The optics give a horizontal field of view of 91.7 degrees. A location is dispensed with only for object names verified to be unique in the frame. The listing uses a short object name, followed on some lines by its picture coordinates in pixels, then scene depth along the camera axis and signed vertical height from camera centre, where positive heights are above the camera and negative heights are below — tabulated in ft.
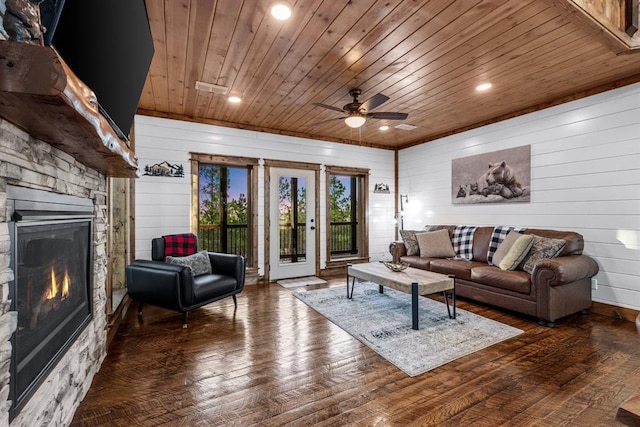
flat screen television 4.31 +2.89
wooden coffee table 10.30 -2.38
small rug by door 16.75 -3.75
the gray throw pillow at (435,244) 16.12 -1.63
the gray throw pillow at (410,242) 16.97 -1.58
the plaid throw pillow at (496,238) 14.24 -1.17
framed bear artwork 14.52 +1.84
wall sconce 21.27 +0.59
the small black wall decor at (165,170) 14.72 +2.21
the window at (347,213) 20.44 +0.07
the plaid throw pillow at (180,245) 13.12 -1.26
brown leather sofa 10.45 -2.62
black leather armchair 10.27 -2.45
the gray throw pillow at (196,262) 11.62 -1.79
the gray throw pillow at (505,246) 13.05 -1.43
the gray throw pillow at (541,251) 11.61 -1.46
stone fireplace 3.69 -1.09
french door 17.74 -0.52
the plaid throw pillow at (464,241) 15.66 -1.44
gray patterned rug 8.47 -3.80
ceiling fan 11.50 +3.76
